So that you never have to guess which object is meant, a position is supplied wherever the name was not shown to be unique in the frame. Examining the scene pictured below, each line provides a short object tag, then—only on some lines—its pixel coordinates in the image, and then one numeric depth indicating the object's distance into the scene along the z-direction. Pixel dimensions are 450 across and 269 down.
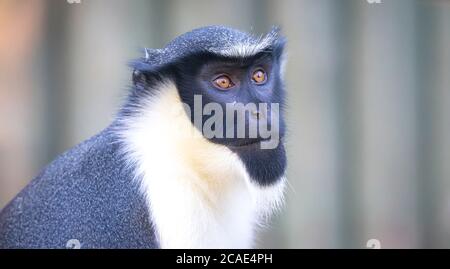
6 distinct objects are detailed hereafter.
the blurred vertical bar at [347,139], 3.07
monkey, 2.13
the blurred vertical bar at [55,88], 2.83
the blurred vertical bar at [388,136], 3.03
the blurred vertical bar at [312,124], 2.98
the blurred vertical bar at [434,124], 3.00
